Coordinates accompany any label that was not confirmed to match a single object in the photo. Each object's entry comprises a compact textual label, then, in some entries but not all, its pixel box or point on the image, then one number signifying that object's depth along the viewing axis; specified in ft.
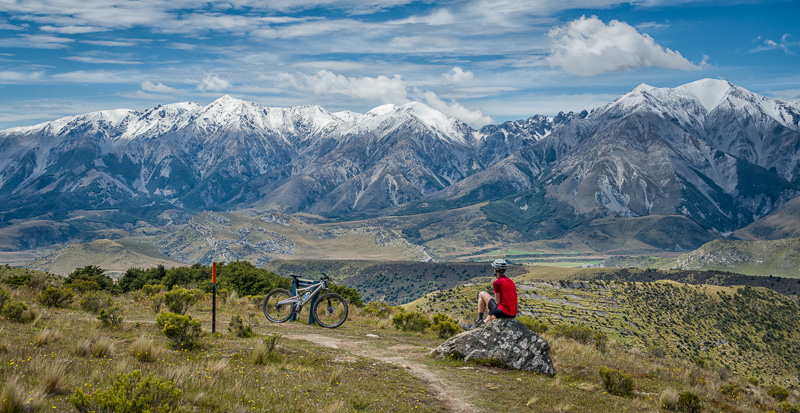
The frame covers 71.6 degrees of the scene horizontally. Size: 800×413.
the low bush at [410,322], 97.13
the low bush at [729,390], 74.64
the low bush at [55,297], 83.32
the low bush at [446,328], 90.68
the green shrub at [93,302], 81.92
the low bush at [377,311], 114.01
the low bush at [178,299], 87.20
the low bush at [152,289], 114.32
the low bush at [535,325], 112.47
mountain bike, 88.33
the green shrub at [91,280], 116.83
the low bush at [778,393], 79.46
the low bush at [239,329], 70.54
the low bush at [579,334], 113.39
